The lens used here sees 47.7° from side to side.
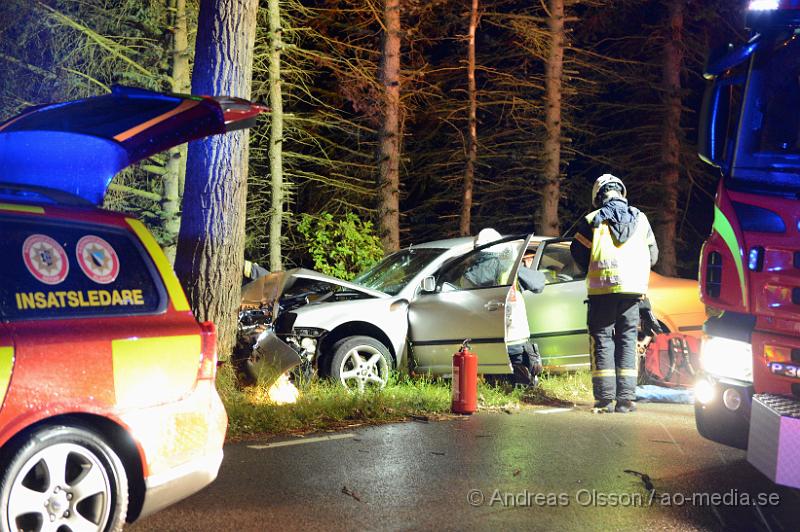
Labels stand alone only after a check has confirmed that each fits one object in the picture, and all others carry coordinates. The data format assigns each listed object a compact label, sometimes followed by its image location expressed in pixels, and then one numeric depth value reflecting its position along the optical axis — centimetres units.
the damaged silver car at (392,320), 916
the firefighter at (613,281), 830
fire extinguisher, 812
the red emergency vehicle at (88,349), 385
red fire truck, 548
